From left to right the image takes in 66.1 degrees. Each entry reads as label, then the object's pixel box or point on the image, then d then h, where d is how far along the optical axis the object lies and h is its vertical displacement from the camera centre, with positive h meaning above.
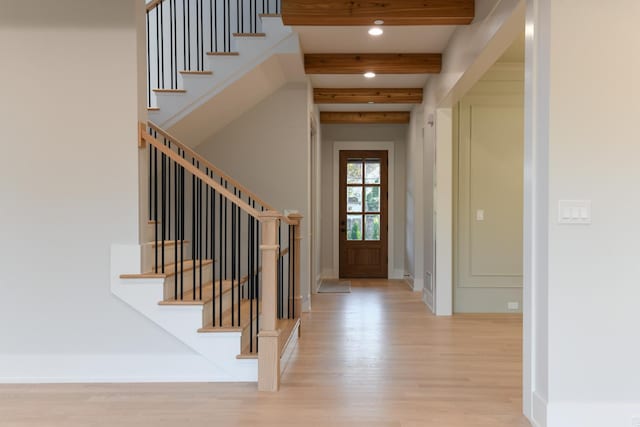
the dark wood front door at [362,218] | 8.88 -0.21
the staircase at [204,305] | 3.10 -0.64
